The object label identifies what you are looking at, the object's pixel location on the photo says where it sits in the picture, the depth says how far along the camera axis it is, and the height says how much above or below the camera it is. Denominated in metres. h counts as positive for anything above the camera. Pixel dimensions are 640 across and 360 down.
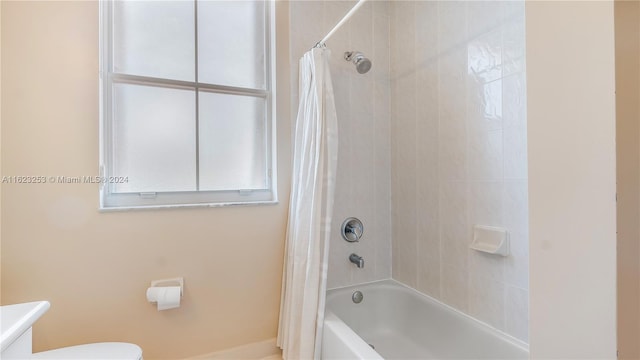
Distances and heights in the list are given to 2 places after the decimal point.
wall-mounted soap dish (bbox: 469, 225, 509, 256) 1.27 -0.30
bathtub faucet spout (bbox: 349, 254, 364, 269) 1.77 -0.53
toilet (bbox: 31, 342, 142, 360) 1.10 -0.70
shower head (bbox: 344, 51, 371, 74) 1.64 +0.70
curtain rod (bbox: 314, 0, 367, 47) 1.27 +0.80
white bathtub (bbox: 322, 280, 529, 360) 1.26 -0.83
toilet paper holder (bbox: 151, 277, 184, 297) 1.42 -0.53
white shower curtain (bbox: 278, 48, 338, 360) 1.38 -0.20
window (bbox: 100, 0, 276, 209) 1.44 +0.44
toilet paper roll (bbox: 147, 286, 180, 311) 1.35 -0.57
